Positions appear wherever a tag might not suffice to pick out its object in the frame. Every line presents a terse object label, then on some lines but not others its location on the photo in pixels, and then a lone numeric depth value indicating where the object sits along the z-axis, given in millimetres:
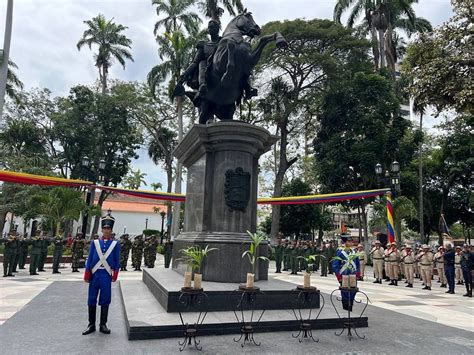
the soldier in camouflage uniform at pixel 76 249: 15648
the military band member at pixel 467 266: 13164
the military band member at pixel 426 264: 14586
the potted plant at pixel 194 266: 6059
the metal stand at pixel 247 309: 5352
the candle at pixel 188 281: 6058
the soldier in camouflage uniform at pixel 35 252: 13901
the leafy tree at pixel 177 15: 31719
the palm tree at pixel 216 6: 27156
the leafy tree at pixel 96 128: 32375
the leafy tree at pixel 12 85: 31266
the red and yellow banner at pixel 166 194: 11203
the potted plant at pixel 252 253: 6234
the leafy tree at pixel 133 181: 47122
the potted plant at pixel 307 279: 6838
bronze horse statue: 8797
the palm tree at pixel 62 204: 20031
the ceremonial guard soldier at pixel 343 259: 7408
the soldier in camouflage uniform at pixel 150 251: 17594
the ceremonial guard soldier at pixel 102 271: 5730
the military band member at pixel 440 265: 15688
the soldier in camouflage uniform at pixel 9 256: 13133
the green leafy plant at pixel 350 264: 6629
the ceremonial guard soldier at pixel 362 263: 17094
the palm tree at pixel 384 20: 31438
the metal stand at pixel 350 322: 6000
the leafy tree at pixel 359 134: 25453
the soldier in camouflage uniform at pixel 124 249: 17047
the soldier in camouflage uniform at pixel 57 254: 14859
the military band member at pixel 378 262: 16586
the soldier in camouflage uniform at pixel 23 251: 14948
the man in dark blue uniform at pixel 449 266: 13659
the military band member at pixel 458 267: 15670
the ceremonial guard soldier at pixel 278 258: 19328
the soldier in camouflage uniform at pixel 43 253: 14903
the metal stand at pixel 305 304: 5954
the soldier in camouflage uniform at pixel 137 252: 17262
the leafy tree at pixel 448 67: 14859
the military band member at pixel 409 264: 15139
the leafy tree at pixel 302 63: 26875
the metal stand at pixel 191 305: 5009
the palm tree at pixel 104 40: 35938
